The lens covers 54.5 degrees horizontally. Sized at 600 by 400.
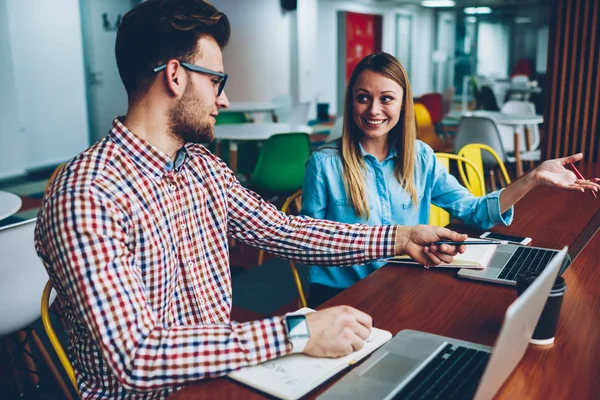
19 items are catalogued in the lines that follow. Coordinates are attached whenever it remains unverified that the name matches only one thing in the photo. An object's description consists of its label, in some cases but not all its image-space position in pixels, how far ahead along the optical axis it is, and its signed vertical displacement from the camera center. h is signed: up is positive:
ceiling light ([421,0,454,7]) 15.02 +1.77
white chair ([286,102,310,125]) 6.00 -0.42
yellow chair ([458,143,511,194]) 2.80 -0.41
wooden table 0.92 -0.49
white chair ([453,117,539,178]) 4.61 -0.53
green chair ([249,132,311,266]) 4.04 -0.63
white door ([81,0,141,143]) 7.12 +0.13
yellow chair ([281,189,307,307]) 1.77 -0.64
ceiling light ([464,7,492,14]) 16.76 +1.71
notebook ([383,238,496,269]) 1.45 -0.47
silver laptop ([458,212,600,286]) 1.38 -0.48
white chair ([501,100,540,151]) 5.62 -0.43
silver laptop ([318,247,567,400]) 0.75 -0.47
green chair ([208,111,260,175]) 5.20 -0.74
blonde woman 1.88 -0.33
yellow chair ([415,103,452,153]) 5.43 -0.56
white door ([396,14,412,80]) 15.98 +0.88
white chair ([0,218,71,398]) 1.78 -0.64
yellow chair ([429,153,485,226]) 2.42 -0.51
